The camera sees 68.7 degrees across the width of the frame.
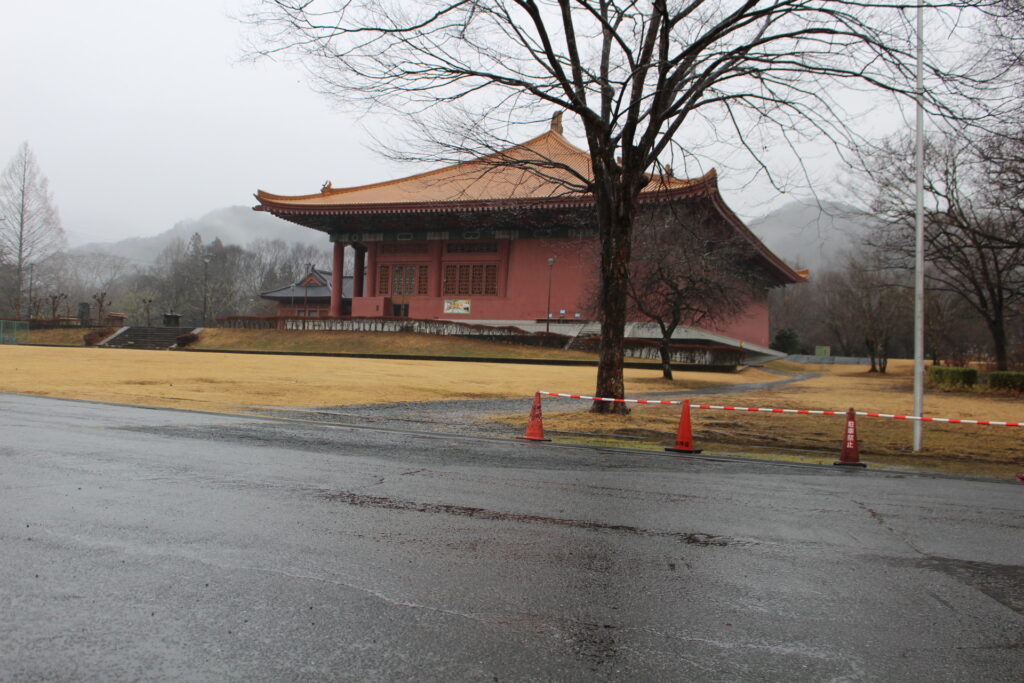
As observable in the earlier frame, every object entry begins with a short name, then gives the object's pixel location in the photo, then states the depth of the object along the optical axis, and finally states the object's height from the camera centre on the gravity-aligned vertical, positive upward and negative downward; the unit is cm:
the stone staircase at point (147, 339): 4519 -57
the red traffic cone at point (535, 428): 1109 -127
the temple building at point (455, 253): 4375 +566
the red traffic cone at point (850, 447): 965 -121
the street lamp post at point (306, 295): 6642 +362
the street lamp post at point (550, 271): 4346 +317
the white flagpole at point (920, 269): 1145 +135
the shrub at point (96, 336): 4562 -50
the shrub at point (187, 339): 4478 -50
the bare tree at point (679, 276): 2756 +275
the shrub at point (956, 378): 2972 -80
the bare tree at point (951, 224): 2525 +482
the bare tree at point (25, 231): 5812 +736
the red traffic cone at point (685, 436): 1039 -123
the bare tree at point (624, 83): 1246 +471
